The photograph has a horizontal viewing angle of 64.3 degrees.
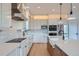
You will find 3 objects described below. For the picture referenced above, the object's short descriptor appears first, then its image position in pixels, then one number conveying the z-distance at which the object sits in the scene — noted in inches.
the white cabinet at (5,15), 52.5
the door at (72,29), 174.5
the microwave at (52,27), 170.2
